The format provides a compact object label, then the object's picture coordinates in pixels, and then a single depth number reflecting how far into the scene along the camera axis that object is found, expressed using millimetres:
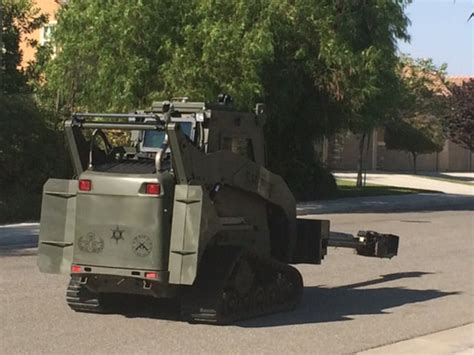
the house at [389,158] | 55281
